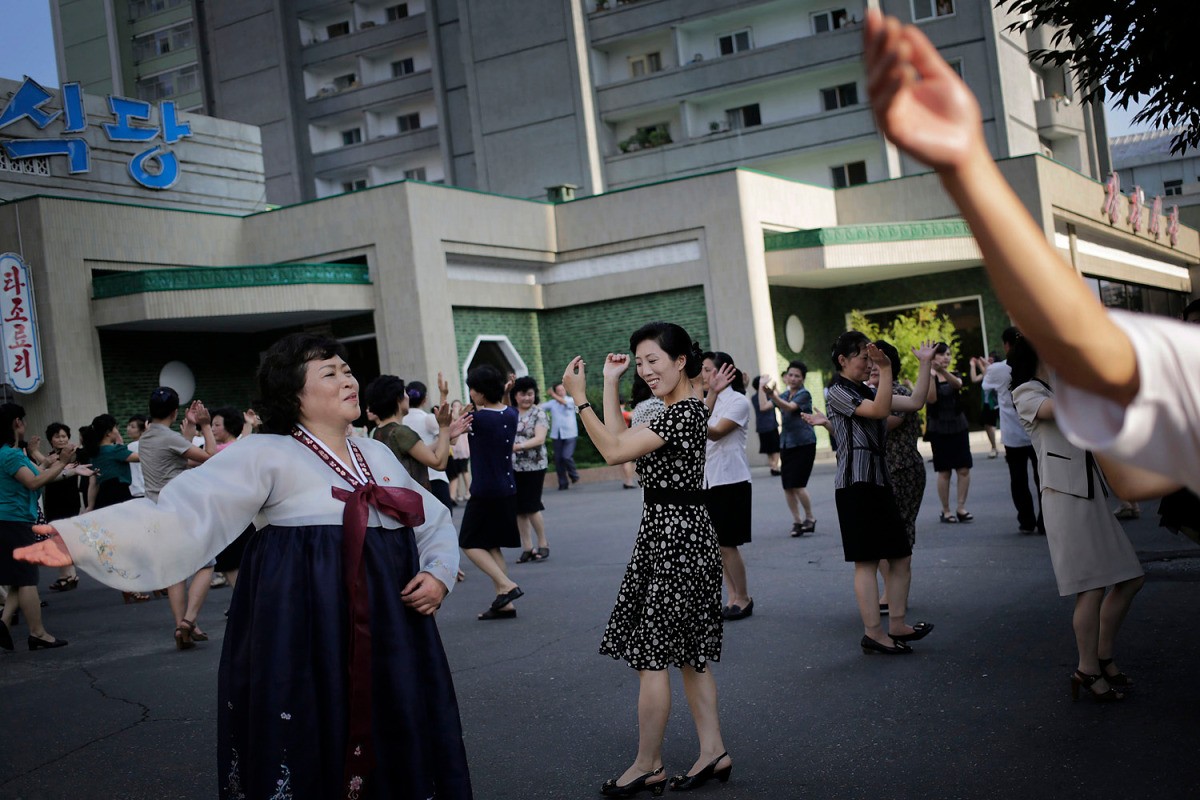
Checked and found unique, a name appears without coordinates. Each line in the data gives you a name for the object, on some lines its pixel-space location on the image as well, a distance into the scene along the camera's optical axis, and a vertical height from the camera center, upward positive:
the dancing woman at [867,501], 6.53 -0.75
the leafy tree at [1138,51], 6.20 +1.71
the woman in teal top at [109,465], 12.16 -0.08
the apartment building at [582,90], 32.25 +9.69
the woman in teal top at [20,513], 8.93 -0.35
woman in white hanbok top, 3.40 -0.53
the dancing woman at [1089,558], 5.20 -0.97
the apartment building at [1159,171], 60.06 +8.91
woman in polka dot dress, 4.62 -0.72
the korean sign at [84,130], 21.64 +6.64
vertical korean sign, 20.11 +2.47
